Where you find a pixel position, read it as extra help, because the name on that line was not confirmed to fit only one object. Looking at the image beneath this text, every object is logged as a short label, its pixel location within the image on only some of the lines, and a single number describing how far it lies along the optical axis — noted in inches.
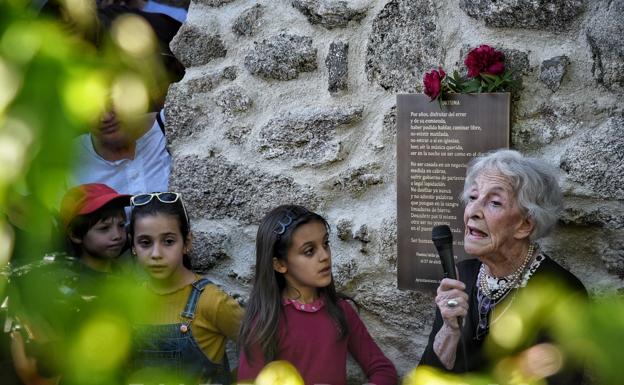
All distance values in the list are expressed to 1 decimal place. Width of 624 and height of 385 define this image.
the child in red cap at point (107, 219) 114.7
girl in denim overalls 115.2
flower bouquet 103.7
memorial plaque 108.5
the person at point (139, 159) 136.5
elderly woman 96.5
